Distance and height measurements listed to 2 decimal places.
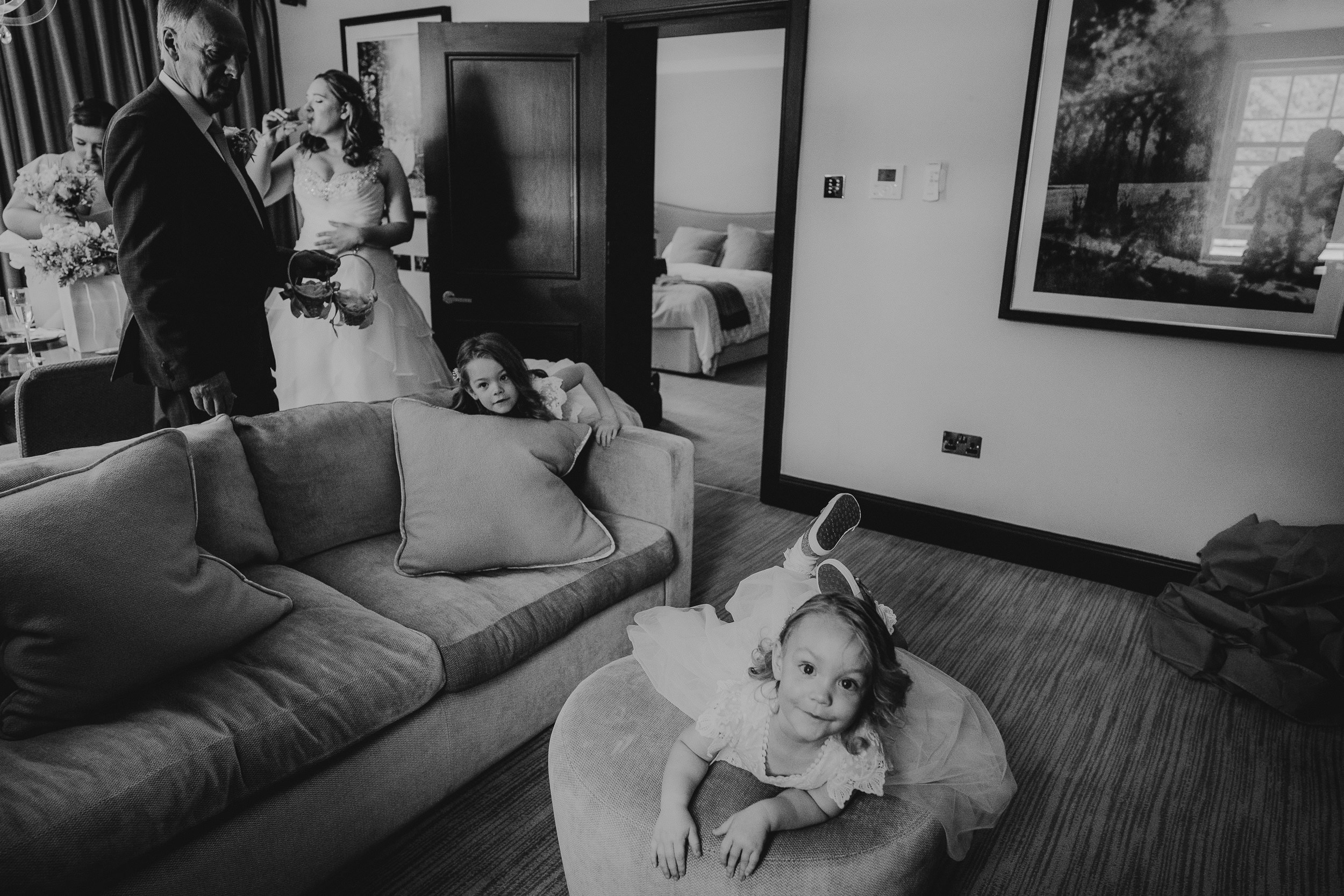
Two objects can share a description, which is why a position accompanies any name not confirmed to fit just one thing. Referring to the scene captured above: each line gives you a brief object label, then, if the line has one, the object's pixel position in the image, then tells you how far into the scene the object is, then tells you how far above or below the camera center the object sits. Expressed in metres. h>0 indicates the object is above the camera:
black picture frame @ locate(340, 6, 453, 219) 4.23 +0.97
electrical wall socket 3.14 -0.83
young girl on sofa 2.12 -0.44
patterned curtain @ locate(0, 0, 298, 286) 4.08 +0.66
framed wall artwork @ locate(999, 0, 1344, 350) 2.41 +0.16
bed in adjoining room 6.02 -0.60
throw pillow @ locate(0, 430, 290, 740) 1.29 -0.62
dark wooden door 3.55 +0.15
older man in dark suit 1.80 -0.05
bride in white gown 3.05 -0.10
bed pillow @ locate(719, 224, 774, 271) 7.66 -0.30
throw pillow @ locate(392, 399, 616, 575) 1.97 -0.68
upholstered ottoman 1.24 -0.93
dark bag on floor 2.19 -1.07
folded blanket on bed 6.18 -0.65
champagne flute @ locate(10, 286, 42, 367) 2.54 -0.33
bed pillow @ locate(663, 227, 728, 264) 7.96 -0.30
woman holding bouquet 2.86 +0.14
